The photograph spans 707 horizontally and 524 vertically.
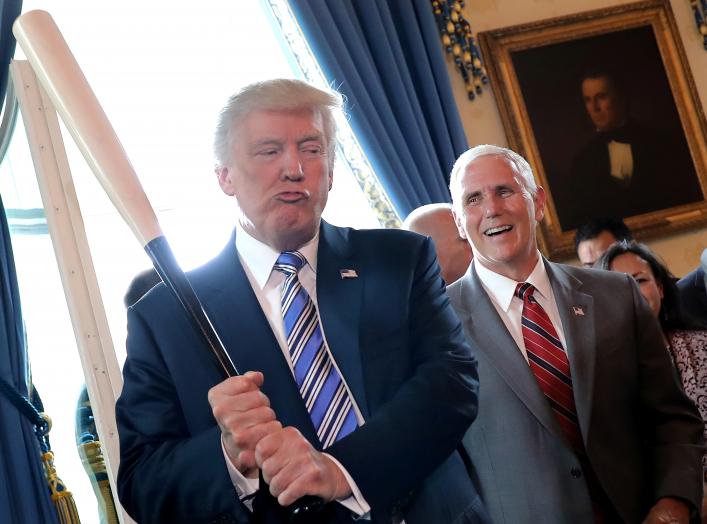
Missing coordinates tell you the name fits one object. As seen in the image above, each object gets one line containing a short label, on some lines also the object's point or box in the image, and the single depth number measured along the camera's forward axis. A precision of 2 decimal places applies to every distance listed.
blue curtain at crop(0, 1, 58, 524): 3.59
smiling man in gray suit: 2.60
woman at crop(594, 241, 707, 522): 3.63
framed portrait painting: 5.82
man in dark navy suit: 1.82
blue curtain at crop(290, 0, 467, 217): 5.20
